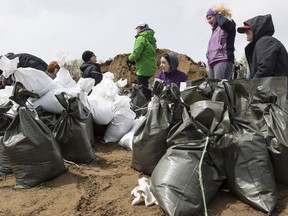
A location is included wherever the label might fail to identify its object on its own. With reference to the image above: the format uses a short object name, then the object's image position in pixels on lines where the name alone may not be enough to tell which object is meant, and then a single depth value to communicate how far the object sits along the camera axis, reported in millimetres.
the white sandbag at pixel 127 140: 4047
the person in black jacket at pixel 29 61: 4656
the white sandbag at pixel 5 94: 3747
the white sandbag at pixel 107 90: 4488
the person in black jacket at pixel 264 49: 3504
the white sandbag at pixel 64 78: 4289
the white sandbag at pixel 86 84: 4246
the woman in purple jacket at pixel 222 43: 4539
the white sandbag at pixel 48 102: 3588
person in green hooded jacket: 6141
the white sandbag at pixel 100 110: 4188
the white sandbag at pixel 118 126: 4285
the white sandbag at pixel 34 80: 3406
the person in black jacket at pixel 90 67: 6160
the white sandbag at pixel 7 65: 3201
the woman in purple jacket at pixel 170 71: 4797
